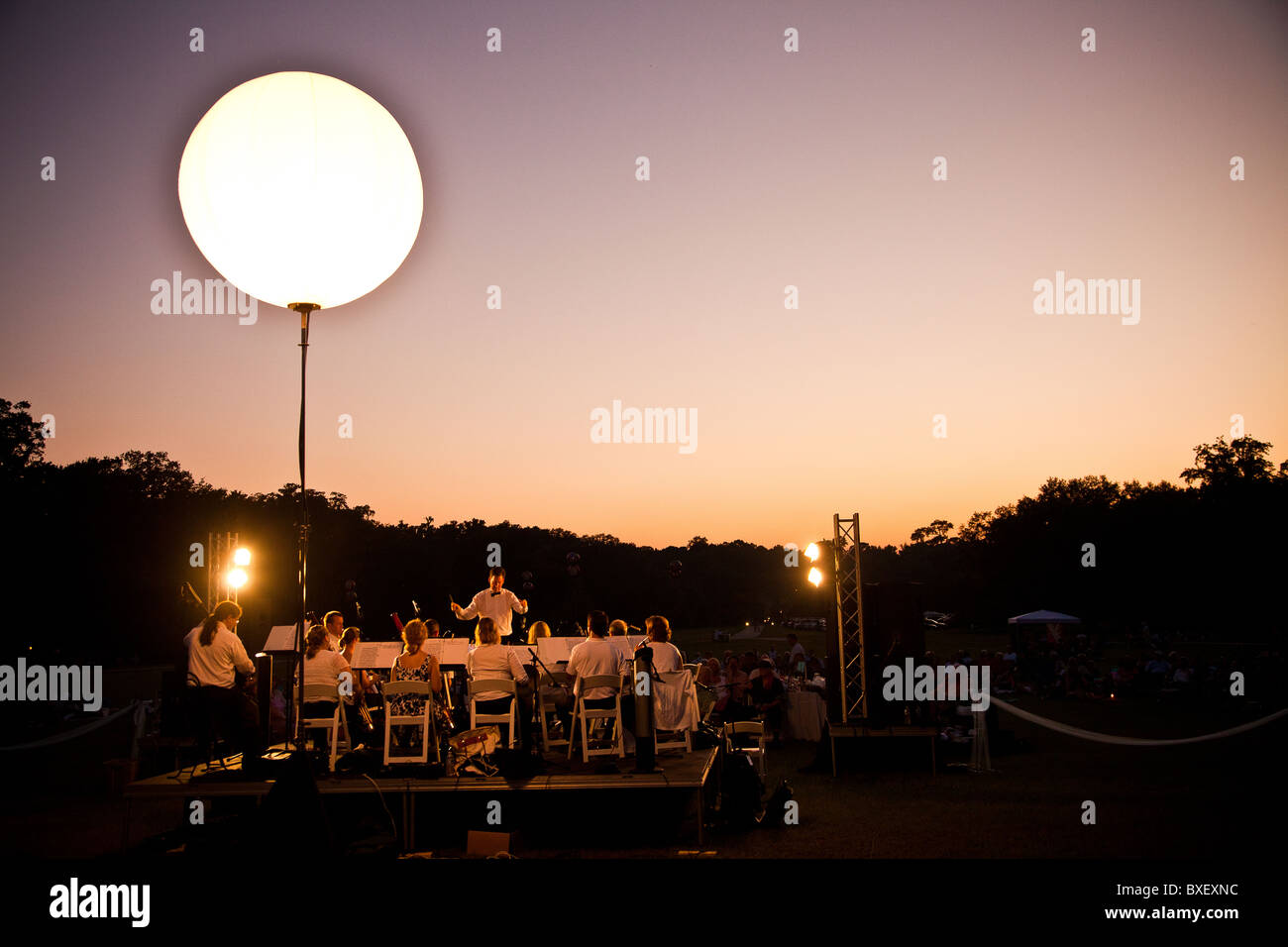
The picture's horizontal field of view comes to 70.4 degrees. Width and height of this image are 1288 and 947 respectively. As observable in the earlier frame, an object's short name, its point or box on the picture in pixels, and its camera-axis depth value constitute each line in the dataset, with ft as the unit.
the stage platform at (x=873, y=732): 41.07
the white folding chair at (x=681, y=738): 30.86
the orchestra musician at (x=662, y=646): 31.04
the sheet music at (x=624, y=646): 32.60
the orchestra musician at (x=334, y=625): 32.63
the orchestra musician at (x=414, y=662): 31.09
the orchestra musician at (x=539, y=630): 37.31
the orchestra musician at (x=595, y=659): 31.19
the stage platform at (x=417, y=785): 25.53
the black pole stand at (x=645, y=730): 26.89
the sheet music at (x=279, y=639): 39.26
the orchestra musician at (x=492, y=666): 30.17
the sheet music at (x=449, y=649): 35.63
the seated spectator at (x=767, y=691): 50.34
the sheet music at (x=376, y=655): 36.94
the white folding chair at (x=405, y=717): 26.84
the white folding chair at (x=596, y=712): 29.98
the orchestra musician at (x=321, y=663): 29.19
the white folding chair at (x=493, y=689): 29.22
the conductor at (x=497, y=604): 41.32
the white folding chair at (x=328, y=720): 28.08
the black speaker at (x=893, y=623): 45.62
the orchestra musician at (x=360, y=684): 31.71
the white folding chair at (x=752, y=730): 36.78
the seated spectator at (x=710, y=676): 55.72
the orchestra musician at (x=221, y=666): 28.58
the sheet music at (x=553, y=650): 37.47
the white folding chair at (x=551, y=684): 31.43
